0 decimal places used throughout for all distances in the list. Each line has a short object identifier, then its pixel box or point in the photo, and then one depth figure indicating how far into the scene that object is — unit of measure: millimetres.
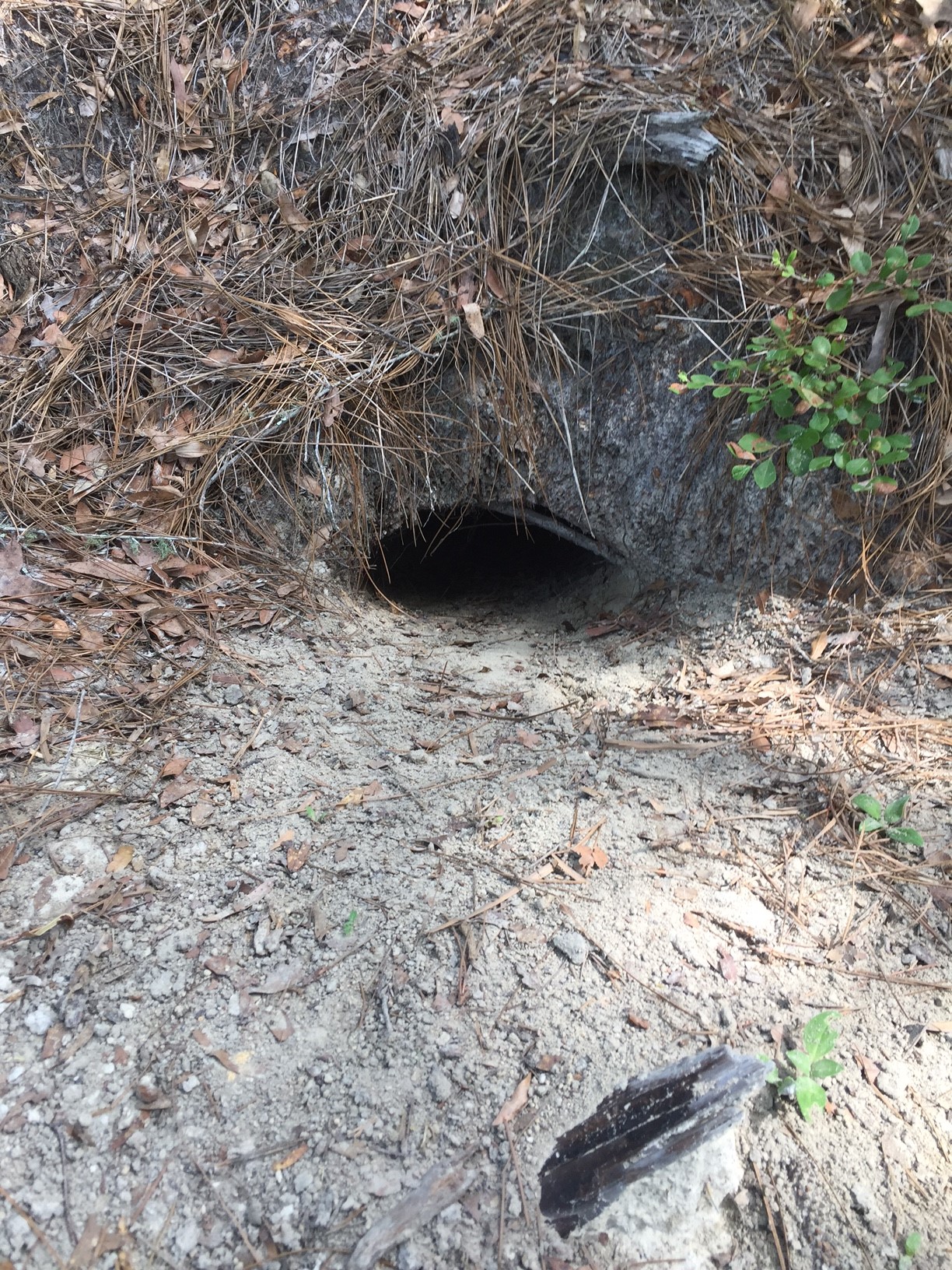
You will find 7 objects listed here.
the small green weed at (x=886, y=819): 825
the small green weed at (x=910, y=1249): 590
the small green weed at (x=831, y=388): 978
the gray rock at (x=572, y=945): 743
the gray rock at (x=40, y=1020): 700
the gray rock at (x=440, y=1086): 664
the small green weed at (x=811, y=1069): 643
